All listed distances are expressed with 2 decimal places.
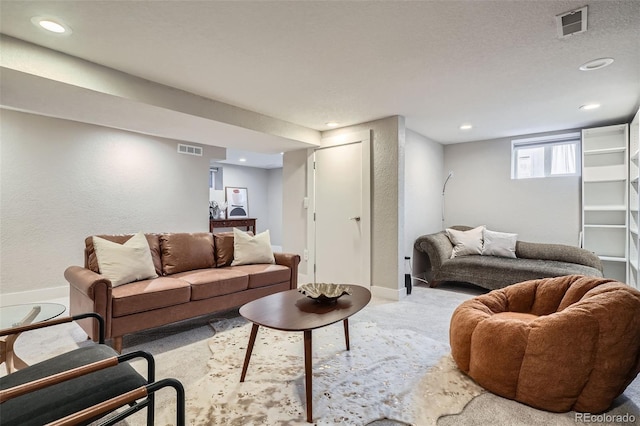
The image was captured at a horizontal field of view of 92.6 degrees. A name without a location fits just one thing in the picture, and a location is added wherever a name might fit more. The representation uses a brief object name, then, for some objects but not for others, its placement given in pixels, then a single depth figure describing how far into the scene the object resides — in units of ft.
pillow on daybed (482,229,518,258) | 14.32
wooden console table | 21.08
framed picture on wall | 26.04
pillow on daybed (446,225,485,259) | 14.83
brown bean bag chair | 5.23
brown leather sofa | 7.36
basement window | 14.71
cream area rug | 5.36
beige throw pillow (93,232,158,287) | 8.22
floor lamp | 17.36
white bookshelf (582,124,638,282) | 13.02
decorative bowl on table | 6.89
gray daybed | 12.09
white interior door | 13.17
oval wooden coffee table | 5.42
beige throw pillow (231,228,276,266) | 11.52
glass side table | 5.96
